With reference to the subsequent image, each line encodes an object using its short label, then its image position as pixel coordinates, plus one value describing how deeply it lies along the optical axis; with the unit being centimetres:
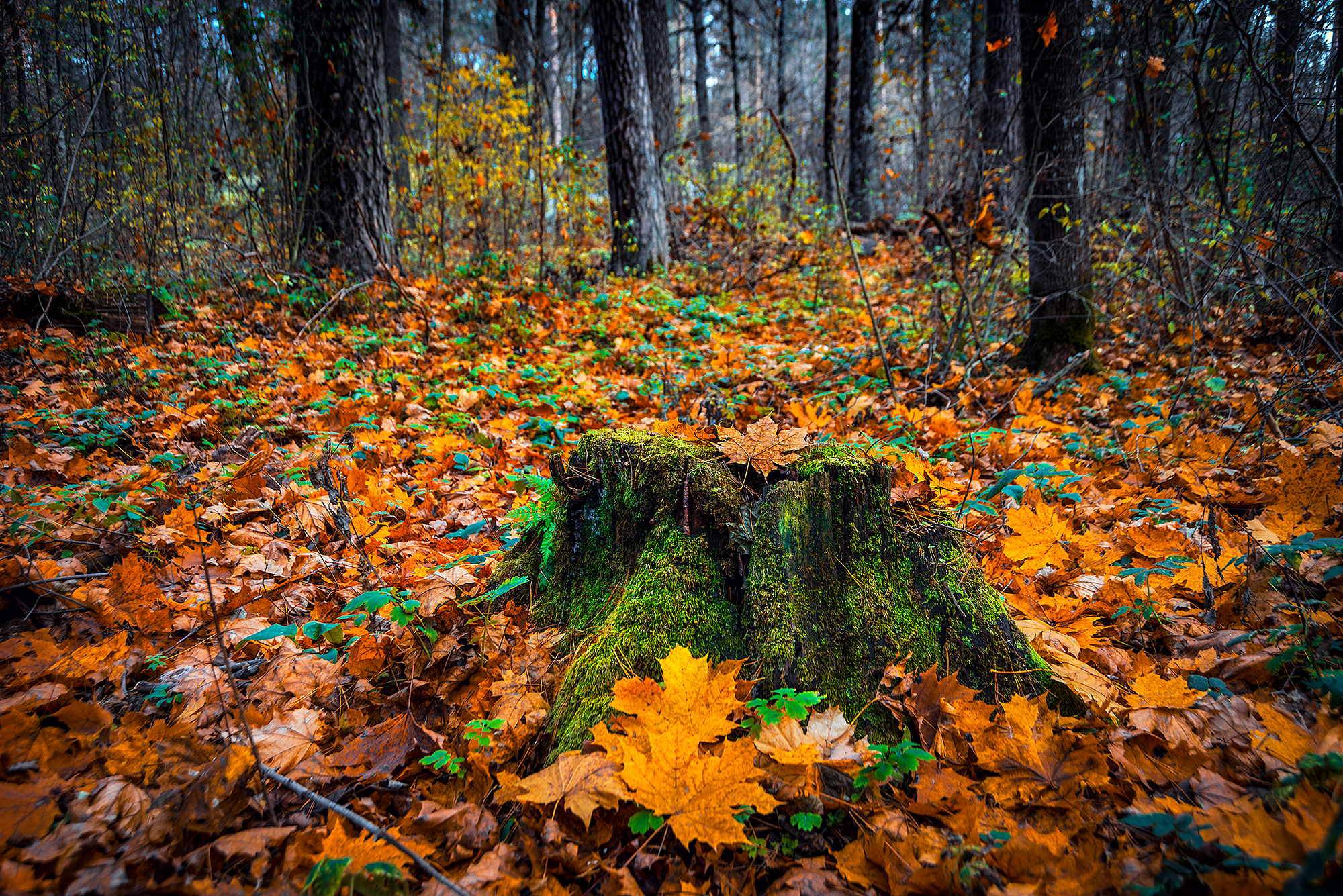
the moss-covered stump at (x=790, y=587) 153
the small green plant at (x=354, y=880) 99
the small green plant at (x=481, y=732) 139
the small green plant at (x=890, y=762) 122
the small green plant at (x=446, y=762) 134
